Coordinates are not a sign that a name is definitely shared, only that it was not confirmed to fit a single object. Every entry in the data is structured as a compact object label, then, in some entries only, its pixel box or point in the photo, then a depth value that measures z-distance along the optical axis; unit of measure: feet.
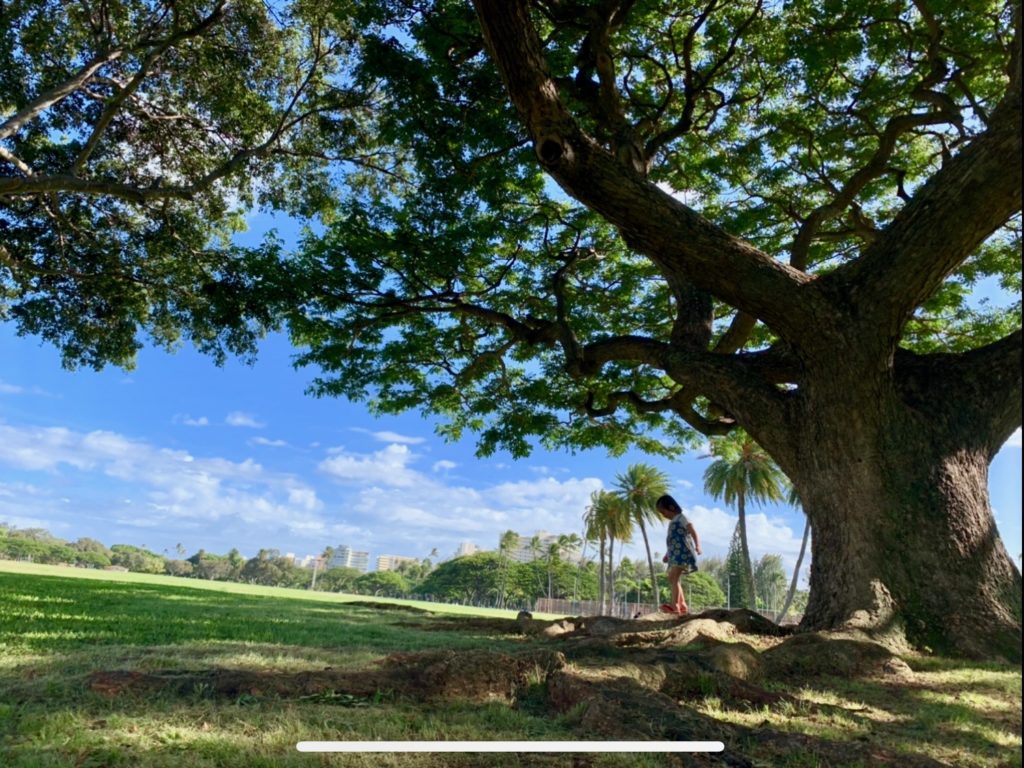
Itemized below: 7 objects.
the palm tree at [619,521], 122.21
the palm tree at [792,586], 86.66
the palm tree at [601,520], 124.67
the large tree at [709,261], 15.70
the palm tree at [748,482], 96.32
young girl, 27.35
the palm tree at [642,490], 117.29
